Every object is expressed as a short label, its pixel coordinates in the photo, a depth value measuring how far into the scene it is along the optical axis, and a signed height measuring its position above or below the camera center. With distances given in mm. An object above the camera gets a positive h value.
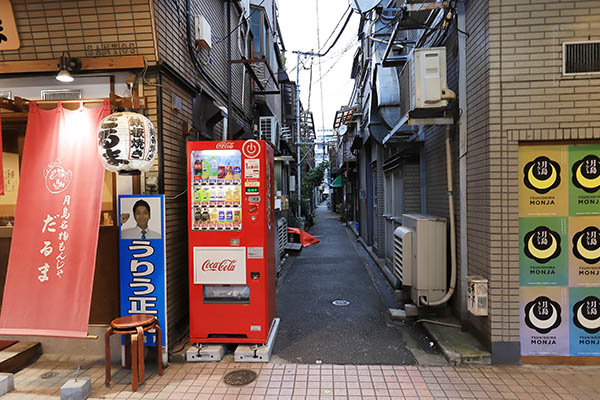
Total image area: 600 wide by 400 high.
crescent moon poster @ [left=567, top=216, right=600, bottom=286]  4598 -877
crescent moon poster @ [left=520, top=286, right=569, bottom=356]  4586 -1899
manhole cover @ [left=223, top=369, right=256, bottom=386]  4316 -2490
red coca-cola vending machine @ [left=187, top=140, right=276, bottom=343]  4961 -673
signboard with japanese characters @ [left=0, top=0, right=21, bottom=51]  4865 +2668
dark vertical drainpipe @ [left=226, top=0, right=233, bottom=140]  7324 +2547
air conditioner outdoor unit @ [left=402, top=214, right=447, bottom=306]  5852 -1217
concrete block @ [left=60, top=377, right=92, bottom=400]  3922 -2336
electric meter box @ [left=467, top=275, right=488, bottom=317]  4543 -1479
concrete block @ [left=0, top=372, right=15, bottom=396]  4121 -2369
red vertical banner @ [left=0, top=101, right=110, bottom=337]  4297 -356
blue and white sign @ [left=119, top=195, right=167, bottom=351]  4758 -866
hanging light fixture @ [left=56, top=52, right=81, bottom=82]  4791 +2018
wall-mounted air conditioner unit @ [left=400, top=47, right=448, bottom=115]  5066 +1843
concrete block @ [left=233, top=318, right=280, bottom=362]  4840 -2363
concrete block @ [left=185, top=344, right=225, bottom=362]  4871 -2374
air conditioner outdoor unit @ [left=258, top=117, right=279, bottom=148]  11345 +2449
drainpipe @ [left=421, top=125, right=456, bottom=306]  5613 -688
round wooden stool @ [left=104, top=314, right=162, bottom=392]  4152 -1757
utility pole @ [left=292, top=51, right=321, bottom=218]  21156 +4986
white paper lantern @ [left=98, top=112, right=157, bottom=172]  4094 +740
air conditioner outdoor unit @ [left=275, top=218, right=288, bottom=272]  10188 -1543
